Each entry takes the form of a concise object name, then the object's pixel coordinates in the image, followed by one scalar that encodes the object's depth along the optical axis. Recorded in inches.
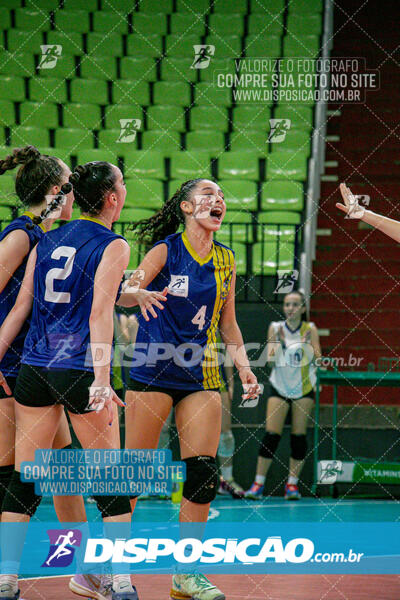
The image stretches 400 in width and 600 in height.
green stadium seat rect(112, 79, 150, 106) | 422.6
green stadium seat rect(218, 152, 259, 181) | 386.6
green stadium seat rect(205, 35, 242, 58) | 440.4
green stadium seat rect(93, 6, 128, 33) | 458.6
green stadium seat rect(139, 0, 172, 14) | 463.5
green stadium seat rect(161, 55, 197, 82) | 436.8
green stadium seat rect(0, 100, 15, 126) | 401.7
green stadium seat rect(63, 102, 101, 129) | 411.5
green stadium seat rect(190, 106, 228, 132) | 417.1
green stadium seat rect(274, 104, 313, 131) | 413.7
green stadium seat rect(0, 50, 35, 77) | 424.5
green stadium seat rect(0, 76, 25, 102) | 415.8
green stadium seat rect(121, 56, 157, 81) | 436.5
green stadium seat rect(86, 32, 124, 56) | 446.6
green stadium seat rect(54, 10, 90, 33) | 453.7
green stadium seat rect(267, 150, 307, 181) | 382.6
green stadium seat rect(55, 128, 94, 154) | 395.2
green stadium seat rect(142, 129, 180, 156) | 403.5
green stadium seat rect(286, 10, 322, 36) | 453.1
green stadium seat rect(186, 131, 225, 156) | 405.4
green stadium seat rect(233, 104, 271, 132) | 415.3
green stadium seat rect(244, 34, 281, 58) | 436.5
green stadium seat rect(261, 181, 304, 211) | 372.8
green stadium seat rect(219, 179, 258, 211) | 365.4
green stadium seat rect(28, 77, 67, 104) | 419.8
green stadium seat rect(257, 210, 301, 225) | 365.1
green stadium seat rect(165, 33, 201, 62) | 448.5
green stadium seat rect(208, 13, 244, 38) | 457.1
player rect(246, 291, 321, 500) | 288.2
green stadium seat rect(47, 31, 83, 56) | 441.7
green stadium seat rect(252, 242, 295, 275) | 342.0
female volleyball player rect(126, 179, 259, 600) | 142.5
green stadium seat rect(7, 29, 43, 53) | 434.3
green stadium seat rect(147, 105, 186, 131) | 411.8
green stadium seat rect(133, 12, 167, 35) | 455.2
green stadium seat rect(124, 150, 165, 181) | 385.1
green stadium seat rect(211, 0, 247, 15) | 465.4
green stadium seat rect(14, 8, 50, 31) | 448.8
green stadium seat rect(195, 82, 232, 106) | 426.3
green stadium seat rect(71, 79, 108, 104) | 423.2
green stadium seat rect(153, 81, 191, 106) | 426.9
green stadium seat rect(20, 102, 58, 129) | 408.2
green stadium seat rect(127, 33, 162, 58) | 448.1
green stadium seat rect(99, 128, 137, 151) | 390.9
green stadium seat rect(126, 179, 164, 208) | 367.2
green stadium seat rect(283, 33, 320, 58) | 436.5
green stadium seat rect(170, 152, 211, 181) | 382.0
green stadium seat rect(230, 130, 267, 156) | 404.8
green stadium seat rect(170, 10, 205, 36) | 456.1
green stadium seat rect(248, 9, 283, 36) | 449.7
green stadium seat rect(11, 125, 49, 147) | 390.4
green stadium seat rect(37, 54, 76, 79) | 434.3
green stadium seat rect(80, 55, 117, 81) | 433.7
